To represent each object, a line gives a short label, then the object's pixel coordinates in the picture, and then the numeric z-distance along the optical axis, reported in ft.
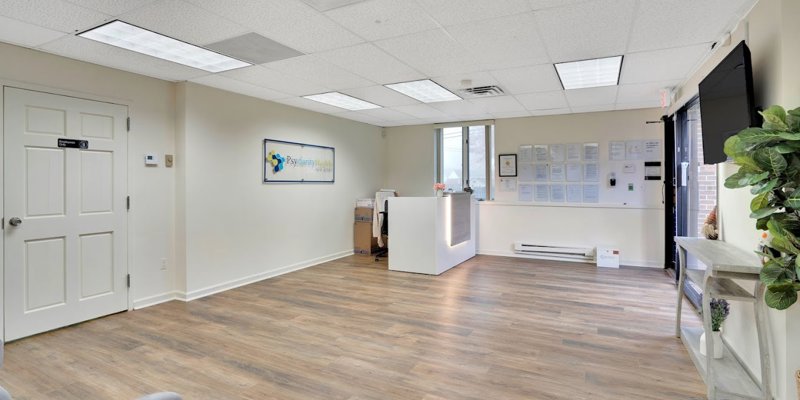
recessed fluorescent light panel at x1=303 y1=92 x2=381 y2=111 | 17.20
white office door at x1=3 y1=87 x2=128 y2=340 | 10.87
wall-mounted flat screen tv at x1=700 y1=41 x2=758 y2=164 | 7.56
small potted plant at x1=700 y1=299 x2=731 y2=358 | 8.86
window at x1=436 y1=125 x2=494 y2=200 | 23.59
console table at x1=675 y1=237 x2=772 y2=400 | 7.09
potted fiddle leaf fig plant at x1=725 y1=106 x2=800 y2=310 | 5.52
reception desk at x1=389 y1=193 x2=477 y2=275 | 18.44
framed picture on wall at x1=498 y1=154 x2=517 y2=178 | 22.57
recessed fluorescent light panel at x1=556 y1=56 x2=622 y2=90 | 12.67
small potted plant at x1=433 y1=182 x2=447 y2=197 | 19.22
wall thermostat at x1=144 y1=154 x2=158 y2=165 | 13.74
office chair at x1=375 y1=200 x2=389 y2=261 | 22.41
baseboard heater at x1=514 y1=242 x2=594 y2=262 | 21.01
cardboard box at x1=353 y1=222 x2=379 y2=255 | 23.29
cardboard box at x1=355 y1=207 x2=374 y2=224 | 23.36
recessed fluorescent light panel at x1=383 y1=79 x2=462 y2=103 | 15.33
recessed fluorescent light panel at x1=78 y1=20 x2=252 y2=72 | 9.93
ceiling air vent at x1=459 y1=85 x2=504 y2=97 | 15.78
